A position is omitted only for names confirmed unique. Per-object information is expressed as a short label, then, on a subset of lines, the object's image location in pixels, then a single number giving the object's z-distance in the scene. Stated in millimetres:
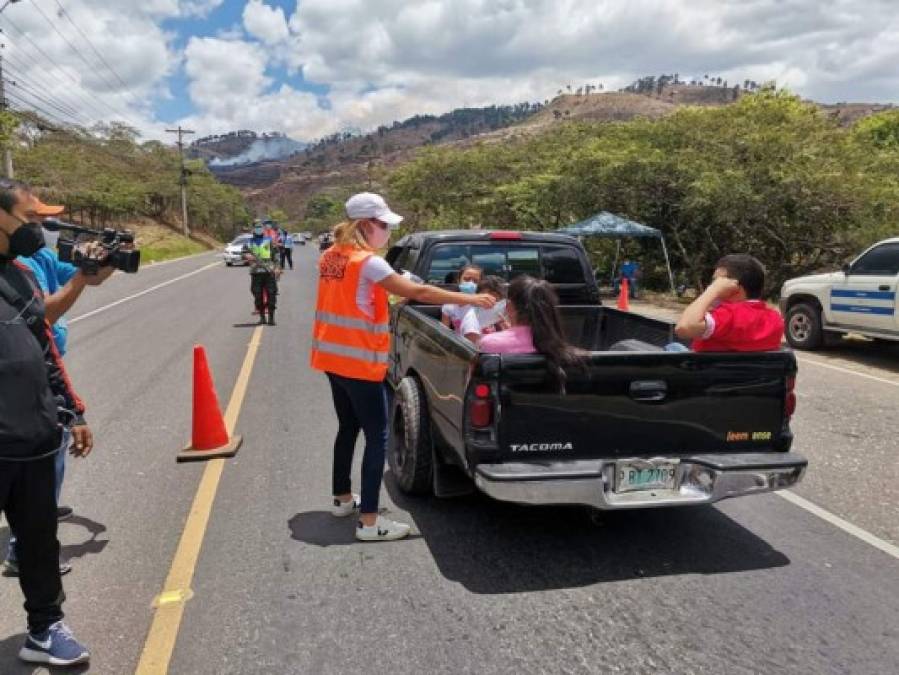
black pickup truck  3633
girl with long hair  3643
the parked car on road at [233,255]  33875
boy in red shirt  4184
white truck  9992
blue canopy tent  20281
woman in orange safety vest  3855
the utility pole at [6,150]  26764
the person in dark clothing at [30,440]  2600
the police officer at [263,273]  13031
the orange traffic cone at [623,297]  14816
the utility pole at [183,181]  69188
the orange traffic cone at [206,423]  5605
